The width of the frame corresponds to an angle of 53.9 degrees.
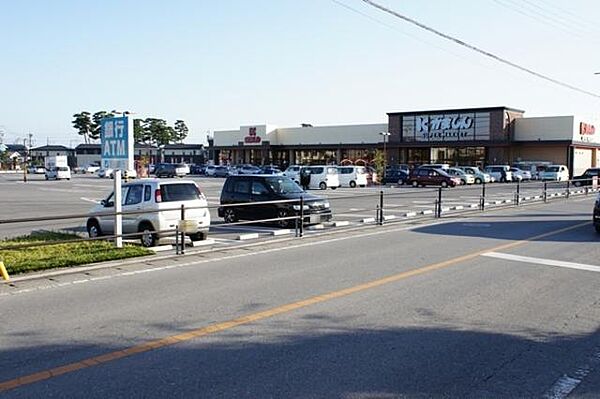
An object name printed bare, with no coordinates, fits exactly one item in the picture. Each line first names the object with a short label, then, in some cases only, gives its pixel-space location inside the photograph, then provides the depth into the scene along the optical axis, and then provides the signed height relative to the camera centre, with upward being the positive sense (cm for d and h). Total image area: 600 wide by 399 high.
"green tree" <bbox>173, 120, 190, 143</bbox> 14188 +812
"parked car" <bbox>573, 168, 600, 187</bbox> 5253 -69
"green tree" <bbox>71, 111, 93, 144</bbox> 12206 +834
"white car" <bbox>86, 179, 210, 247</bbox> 1355 -105
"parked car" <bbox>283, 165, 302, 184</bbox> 4846 -69
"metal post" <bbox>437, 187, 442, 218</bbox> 2028 -147
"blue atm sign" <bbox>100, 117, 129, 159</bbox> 1372 +59
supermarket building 6781 +319
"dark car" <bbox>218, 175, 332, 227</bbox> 1711 -107
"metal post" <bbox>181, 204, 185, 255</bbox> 1187 -150
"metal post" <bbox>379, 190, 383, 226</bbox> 1747 -142
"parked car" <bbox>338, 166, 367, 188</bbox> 4822 -96
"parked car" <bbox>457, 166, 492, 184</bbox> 5559 -88
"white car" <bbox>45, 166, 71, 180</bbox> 6400 -119
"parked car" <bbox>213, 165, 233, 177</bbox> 7455 -94
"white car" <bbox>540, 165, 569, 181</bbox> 5855 -79
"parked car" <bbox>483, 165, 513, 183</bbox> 5876 -81
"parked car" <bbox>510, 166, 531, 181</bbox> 6058 -93
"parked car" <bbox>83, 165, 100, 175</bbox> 9479 -95
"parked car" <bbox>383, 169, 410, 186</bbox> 5369 -113
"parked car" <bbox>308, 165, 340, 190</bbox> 4509 -106
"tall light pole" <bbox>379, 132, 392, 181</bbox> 7488 +340
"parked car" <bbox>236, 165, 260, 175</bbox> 6694 -52
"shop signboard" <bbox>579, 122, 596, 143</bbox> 6859 +395
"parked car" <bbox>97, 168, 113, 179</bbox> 6576 -144
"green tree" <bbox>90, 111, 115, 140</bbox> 11839 +730
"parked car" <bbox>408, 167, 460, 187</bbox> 4903 -113
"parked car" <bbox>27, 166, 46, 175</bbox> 8955 -118
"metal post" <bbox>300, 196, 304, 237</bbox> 1497 -134
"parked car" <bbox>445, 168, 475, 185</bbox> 5350 -94
